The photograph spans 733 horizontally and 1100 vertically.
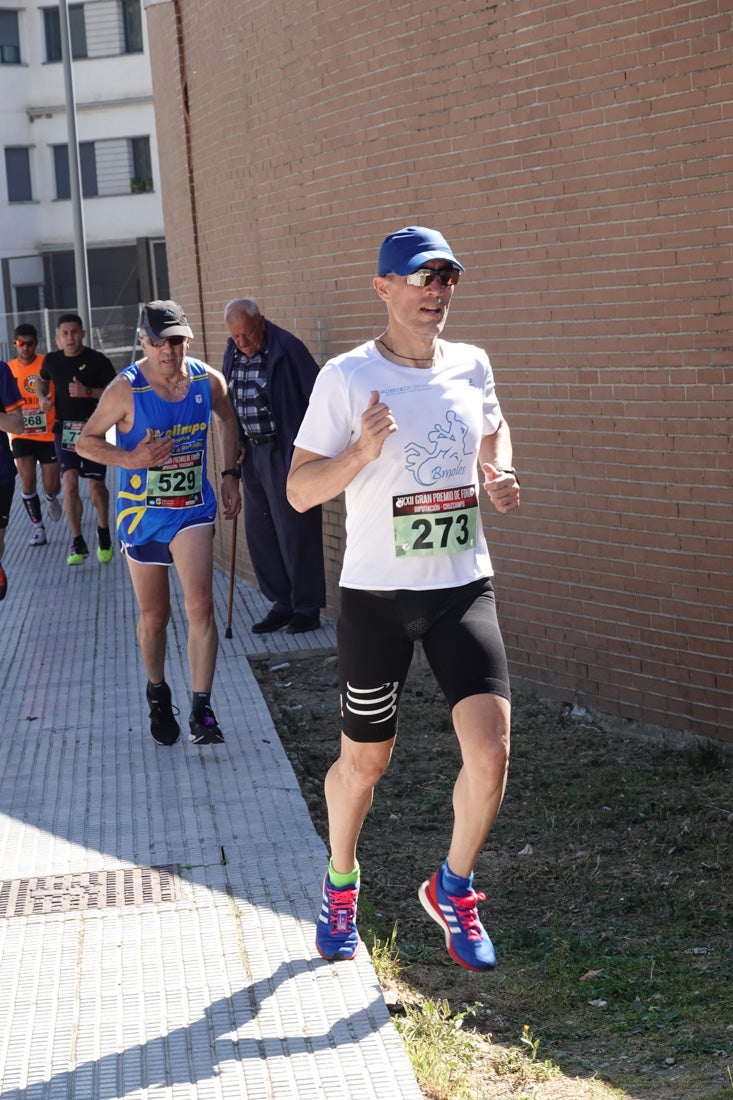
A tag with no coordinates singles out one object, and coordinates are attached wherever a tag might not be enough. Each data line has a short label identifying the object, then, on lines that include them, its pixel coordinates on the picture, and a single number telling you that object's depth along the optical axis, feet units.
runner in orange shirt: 48.91
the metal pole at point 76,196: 71.00
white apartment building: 152.87
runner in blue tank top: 22.27
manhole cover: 17.49
